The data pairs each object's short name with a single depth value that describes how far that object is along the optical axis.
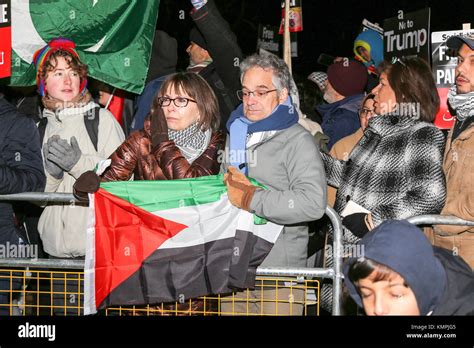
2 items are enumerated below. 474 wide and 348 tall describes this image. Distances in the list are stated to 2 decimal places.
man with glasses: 5.36
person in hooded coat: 3.84
